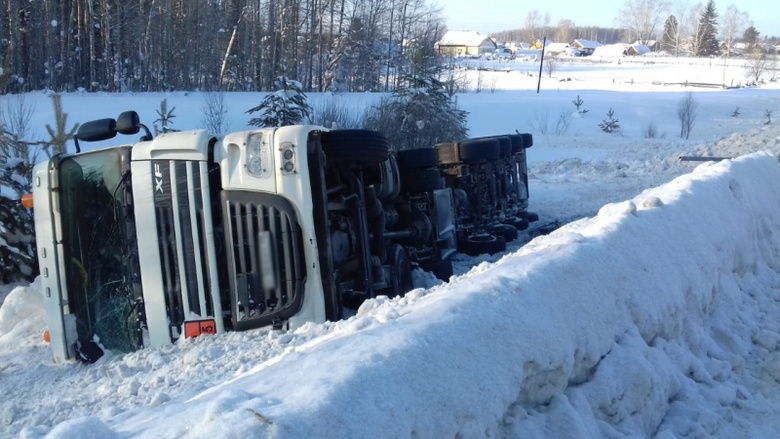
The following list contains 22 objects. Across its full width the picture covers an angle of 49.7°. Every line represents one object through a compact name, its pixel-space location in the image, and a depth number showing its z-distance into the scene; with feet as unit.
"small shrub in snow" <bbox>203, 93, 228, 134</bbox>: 81.87
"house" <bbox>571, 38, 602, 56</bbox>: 473.59
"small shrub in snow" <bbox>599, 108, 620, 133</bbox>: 129.03
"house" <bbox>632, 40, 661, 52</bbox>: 452.35
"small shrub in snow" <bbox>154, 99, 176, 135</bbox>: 53.21
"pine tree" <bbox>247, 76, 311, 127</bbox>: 62.89
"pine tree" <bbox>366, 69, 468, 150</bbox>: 77.61
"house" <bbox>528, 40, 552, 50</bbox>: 514.52
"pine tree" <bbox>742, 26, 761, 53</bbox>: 408.73
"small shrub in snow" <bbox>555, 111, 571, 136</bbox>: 124.27
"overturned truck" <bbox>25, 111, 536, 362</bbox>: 19.38
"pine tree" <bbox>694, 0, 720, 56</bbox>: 366.63
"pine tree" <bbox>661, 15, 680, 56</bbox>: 405.59
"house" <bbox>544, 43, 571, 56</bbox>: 449.06
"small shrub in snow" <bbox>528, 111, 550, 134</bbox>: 123.67
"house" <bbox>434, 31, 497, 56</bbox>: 433.48
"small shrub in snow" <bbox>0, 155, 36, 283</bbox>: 35.04
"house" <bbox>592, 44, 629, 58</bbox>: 403.71
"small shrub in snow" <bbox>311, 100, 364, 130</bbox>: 70.95
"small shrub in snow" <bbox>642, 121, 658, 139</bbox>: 120.47
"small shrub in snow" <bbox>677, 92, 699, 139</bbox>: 125.68
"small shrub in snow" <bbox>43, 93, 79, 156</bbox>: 37.47
